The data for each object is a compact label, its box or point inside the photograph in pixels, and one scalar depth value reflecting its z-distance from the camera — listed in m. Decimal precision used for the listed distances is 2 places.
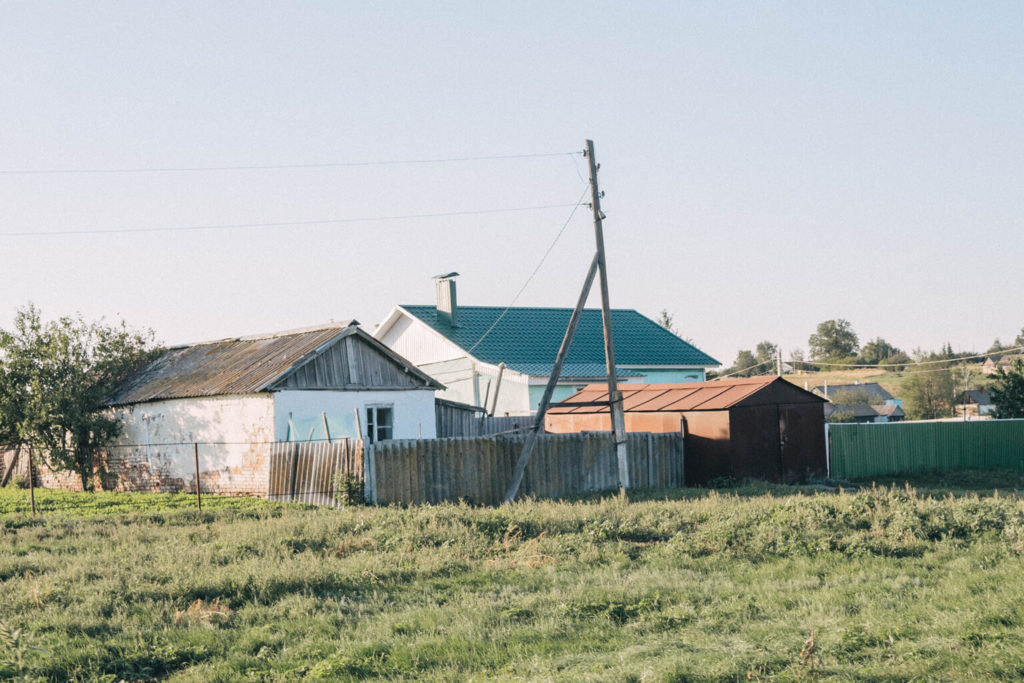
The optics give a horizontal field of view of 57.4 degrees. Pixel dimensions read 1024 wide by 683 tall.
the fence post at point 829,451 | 26.07
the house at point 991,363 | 105.75
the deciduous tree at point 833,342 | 129.75
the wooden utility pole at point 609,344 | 20.09
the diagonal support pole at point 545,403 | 19.55
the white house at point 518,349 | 36.38
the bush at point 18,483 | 27.88
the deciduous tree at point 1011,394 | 33.47
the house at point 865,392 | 79.42
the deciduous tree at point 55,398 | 25.22
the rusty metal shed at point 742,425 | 23.11
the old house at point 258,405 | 22.81
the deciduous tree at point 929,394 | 71.69
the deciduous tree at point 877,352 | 131.59
